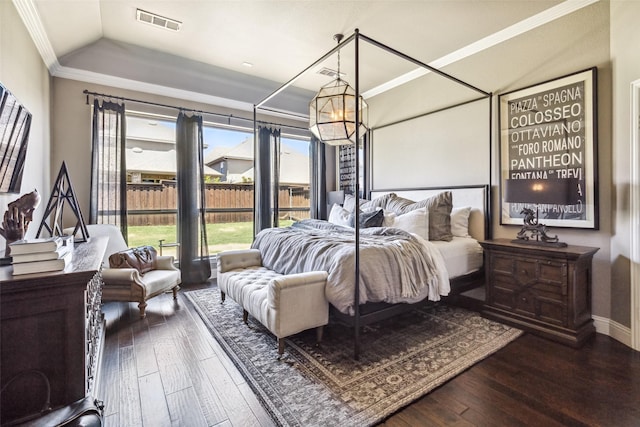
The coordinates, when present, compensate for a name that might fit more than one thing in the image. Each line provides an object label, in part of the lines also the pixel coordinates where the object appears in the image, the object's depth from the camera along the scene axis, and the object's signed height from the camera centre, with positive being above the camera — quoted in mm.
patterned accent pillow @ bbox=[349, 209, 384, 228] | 3658 -98
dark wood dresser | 1217 -541
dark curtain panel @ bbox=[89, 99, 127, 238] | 3838 +617
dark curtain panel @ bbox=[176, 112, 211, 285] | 4414 +171
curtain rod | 3879 +1583
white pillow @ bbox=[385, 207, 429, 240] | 3413 -134
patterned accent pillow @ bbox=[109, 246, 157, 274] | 3227 -526
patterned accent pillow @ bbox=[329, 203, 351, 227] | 4208 -68
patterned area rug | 1755 -1151
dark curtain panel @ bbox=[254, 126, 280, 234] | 5074 +603
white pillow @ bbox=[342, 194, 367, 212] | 4519 +132
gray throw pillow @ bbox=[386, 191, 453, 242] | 3428 -3
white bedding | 3096 -486
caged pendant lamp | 3259 +1125
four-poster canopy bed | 2359 -421
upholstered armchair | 3055 -725
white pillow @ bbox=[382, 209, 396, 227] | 3723 -101
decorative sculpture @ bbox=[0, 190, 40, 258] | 1530 -24
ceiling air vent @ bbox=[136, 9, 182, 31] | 3121 +2119
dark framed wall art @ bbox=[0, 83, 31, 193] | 1899 +528
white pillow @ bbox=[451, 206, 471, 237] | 3646 -142
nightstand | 2545 -737
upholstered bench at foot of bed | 2242 -740
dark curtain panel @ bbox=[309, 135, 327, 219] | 5777 +698
